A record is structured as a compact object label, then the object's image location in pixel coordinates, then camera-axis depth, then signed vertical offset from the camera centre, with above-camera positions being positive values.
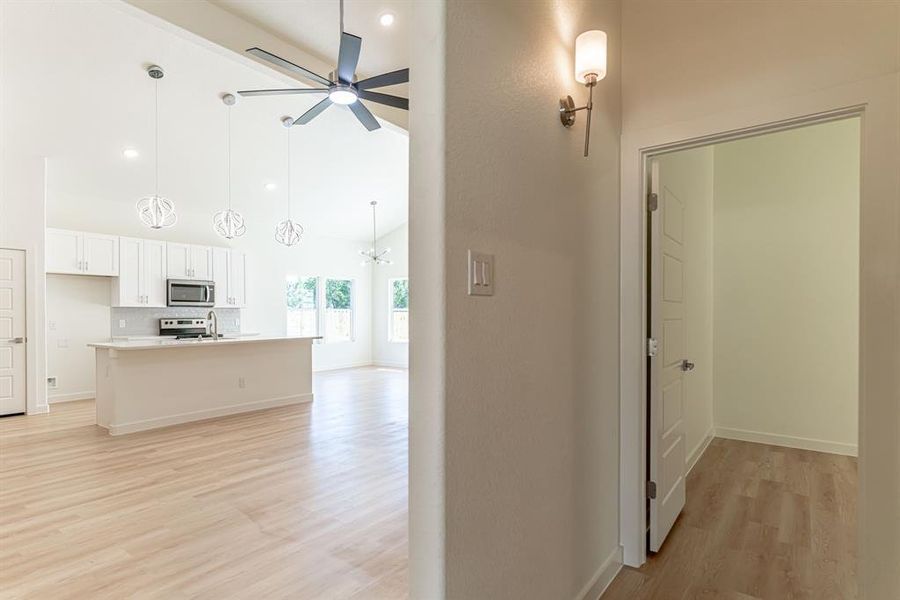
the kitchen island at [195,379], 4.73 -0.97
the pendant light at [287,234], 6.23 +0.88
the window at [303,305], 9.41 -0.17
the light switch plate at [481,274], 1.29 +0.07
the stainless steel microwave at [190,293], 7.20 +0.06
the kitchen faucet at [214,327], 5.74 -0.39
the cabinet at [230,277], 7.85 +0.36
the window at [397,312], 10.60 -0.35
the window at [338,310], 10.11 -0.30
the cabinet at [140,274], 6.73 +0.34
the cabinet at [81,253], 6.11 +0.61
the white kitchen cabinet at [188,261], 7.24 +0.59
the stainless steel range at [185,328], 7.35 -0.52
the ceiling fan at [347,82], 2.99 +1.57
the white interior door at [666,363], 2.36 -0.37
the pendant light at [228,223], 5.59 +0.92
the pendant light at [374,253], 10.36 +1.02
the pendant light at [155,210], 4.79 +0.93
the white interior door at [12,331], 5.57 -0.43
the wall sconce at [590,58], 1.75 +0.92
